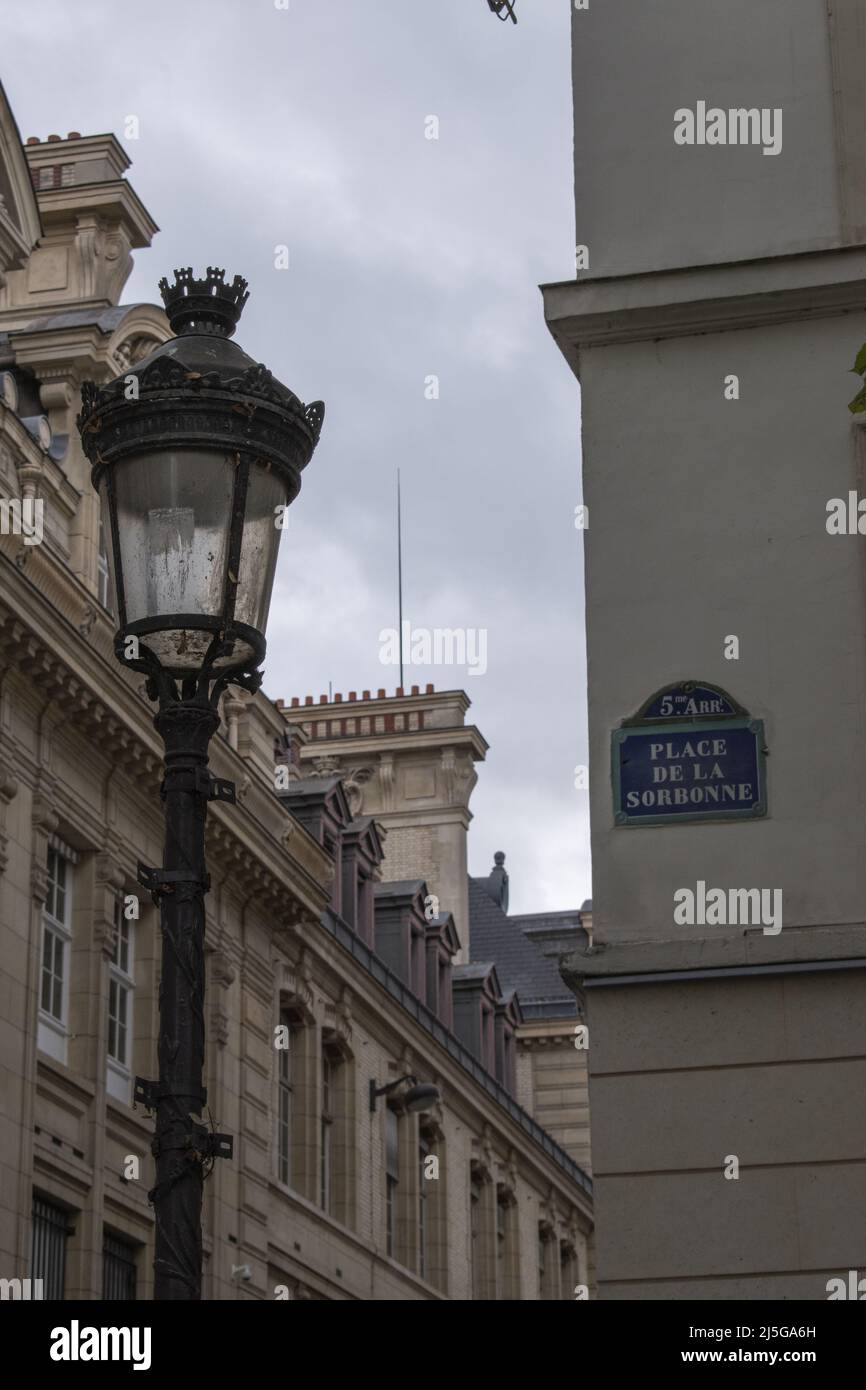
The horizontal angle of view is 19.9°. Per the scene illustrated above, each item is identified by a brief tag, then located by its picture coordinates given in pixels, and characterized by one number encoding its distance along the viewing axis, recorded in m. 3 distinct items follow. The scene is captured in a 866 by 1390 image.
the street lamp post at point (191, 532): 9.19
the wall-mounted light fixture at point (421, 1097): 39.19
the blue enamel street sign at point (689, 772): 12.08
